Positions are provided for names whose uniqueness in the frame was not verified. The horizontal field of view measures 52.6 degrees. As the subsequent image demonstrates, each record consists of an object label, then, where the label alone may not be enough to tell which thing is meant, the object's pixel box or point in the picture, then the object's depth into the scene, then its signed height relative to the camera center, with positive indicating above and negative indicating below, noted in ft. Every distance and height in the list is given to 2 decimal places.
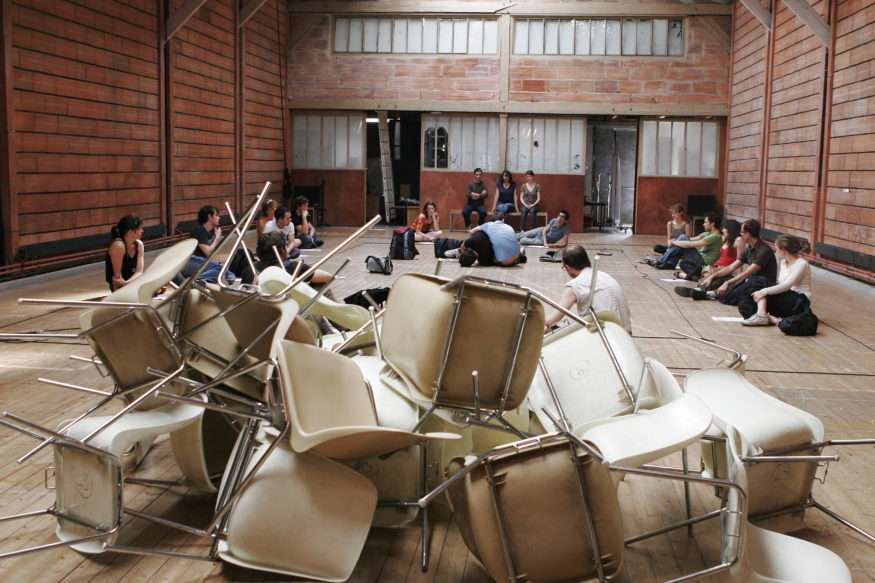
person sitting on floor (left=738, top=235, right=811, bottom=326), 24.67 -2.56
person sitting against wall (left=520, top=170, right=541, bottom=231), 56.03 -0.27
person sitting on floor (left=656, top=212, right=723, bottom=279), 34.83 -2.06
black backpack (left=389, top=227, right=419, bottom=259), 40.29 -2.45
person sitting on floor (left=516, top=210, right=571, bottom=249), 45.80 -2.23
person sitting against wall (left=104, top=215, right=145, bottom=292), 24.06 -1.91
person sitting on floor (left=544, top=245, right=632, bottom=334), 17.34 -1.89
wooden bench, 58.65 -1.46
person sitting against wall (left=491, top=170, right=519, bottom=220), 55.57 -0.12
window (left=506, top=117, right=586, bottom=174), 59.26 +3.46
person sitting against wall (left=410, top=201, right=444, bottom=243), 47.60 -1.93
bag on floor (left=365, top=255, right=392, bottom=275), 34.42 -2.95
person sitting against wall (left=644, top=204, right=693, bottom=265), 39.86 -1.42
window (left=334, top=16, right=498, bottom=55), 58.70 +10.29
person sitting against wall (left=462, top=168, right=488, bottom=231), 56.13 -0.29
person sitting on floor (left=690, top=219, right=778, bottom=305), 27.61 -2.16
